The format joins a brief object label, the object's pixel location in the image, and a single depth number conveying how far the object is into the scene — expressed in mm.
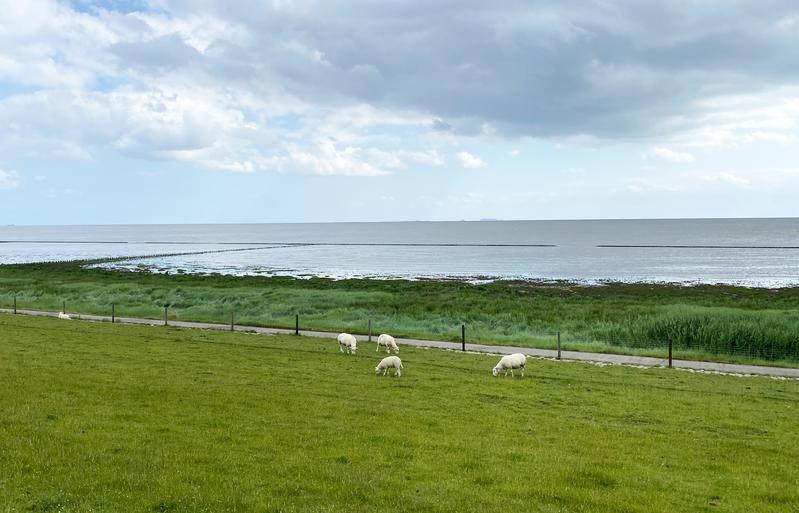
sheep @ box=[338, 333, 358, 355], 30156
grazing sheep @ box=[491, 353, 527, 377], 25109
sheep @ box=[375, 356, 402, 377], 24344
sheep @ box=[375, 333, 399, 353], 31317
